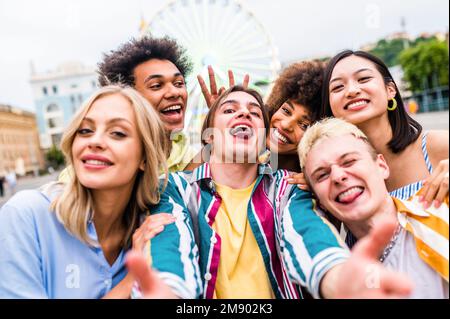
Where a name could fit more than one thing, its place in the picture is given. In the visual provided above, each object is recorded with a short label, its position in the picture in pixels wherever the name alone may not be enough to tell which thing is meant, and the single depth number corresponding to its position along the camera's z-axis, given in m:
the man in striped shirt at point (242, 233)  1.39
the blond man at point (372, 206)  1.46
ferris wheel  16.67
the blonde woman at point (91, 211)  1.53
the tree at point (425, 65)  39.88
